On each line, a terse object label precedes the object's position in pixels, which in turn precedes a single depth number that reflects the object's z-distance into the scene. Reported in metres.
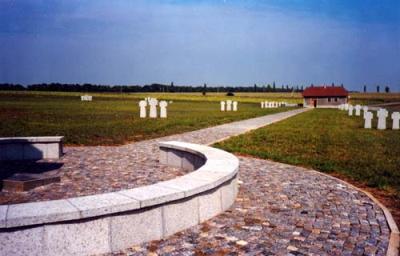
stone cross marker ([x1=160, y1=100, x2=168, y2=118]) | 29.20
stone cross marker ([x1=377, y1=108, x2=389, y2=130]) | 22.73
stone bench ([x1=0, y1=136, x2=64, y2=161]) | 10.39
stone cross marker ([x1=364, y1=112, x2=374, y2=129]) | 23.55
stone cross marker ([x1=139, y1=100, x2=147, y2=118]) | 29.48
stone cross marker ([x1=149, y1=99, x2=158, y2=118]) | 29.67
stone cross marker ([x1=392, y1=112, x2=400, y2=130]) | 23.03
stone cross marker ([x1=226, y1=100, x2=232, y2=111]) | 46.34
